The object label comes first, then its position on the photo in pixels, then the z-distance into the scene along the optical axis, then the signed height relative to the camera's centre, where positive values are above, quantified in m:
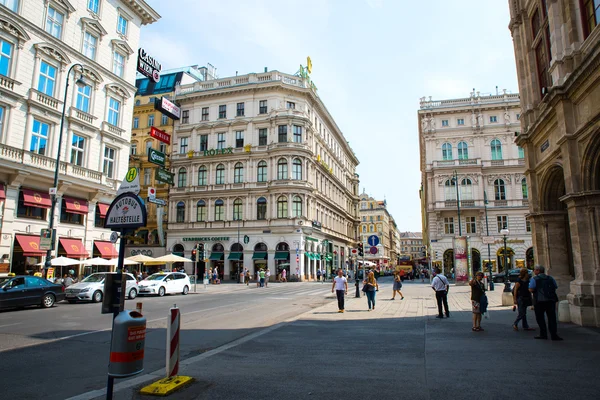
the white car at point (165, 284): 25.48 -1.38
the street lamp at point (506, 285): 18.12 -1.02
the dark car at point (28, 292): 16.38 -1.27
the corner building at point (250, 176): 46.78 +10.50
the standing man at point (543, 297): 9.58 -0.80
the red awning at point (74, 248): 27.42 +1.02
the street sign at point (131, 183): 6.16 +1.22
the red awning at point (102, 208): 30.53 +4.10
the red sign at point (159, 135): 30.34 +9.66
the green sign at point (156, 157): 26.35 +7.08
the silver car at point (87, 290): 20.47 -1.40
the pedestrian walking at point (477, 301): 10.85 -1.01
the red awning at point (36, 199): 24.82 +3.98
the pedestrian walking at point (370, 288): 16.44 -1.04
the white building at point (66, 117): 24.06 +9.80
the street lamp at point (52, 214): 22.17 +2.73
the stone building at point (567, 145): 10.94 +3.64
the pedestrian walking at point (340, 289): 15.79 -1.01
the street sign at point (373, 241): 18.19 +0.99
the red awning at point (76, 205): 27.77 +3.98
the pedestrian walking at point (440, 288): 13.50 -0.83
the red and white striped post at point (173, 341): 6.12 -1.19
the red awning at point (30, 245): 24.38 +1.05
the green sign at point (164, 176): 27.47 +5.99
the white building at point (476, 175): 51.88 +11.73
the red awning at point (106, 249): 30.42 +1.03
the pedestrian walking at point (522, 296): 10.88 -0.90
